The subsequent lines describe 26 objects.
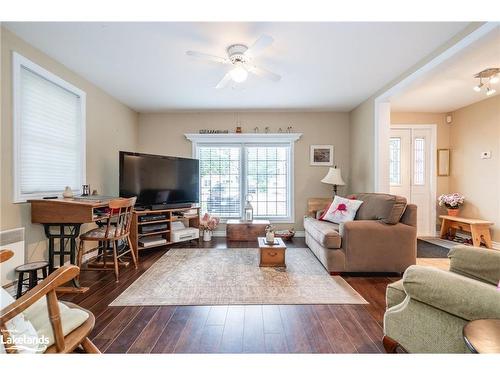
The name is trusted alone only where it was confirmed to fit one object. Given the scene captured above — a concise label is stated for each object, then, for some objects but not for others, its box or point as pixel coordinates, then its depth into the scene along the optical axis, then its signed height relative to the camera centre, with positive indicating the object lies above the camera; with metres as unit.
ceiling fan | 2.13 +1.25
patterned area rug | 2.15 -1.02
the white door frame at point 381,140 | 3.57 +0.72
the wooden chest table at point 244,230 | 4.27 -0.80
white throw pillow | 3.28 -0.35
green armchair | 1.07 -0.57
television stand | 3.31 -0.60
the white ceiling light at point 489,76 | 2.88 +1.42
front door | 4.63 +0.38
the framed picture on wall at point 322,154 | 4.73 +0.65
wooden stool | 1.87 -0.68
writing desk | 2.31 -0.28
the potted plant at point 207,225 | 4.32 -0.72
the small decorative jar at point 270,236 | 2.94 -0.62
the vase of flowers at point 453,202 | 4.25 -0.28
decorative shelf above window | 4.64 +0.97
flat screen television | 3.42 +0.11
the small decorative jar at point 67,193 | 2.59 -0.08
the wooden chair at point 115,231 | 2.55 -0.52
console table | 3.69 -0.68
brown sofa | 2.68 -0.65
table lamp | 4.21 +0.16
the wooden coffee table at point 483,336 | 0.82 -0.55
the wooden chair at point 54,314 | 0.85 -0.48
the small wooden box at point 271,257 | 2.91 -0.88
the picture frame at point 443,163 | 4.60 +0.46
